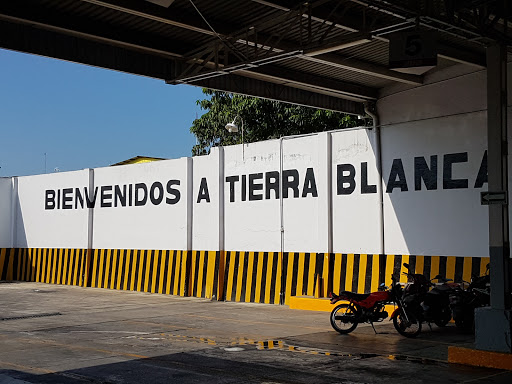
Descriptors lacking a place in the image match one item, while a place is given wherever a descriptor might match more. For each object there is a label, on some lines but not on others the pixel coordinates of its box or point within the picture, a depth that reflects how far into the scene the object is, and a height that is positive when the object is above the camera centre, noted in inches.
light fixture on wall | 779.5 +132.4
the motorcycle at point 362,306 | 502.6 -43.0
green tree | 1152.8 +218.1
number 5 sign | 434.6 +124.6
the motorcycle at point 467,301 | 484.1 -37.6
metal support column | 380.5 +8.0
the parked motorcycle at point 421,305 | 486.9 -41.4
